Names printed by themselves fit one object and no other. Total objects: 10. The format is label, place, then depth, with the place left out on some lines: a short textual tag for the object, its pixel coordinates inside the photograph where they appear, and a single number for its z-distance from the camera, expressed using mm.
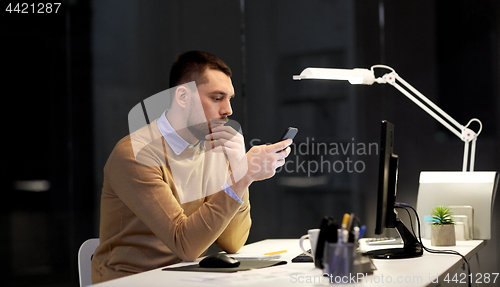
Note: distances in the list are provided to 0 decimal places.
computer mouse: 4600
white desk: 4427
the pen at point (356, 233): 4396
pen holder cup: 4379
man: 4715
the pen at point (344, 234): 4376
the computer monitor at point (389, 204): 4730
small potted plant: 5005
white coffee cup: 4541
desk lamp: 5058
